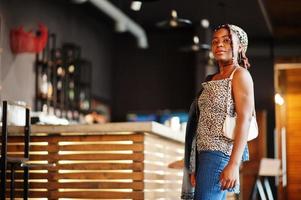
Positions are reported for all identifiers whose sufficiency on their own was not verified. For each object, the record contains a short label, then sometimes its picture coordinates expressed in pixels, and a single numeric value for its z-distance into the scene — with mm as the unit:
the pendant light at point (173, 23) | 7827
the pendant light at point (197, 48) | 8922
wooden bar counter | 4832
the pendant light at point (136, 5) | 7854
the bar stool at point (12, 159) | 4461
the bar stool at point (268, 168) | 8281
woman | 2762
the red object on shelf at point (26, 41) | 8375
